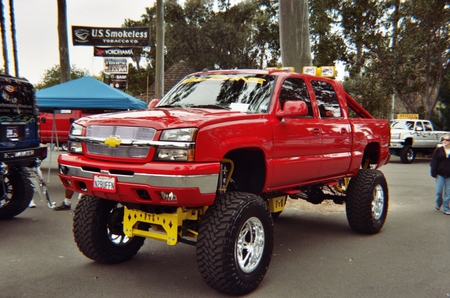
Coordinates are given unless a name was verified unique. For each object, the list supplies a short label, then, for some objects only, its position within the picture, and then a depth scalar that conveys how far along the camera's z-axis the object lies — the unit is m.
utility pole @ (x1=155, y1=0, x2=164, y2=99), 17.03
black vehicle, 7.48
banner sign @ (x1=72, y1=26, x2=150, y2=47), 23.97
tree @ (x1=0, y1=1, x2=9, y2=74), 22.38
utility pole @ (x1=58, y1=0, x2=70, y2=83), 19.34
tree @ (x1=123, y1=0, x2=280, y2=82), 40.31
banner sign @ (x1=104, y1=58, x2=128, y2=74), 24.56
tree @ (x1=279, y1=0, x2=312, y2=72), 9.98
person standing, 9.51
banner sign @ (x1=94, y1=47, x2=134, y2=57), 24.42
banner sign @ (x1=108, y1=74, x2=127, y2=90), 25.80
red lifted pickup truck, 4.53
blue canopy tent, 12.13
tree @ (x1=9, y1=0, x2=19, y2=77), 22.81
